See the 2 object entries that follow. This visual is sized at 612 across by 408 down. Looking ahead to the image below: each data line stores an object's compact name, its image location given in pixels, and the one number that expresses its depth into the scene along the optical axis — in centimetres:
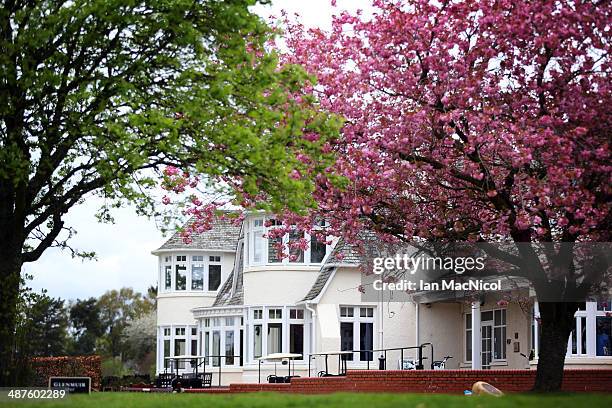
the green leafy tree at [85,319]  10120
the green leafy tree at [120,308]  10196
